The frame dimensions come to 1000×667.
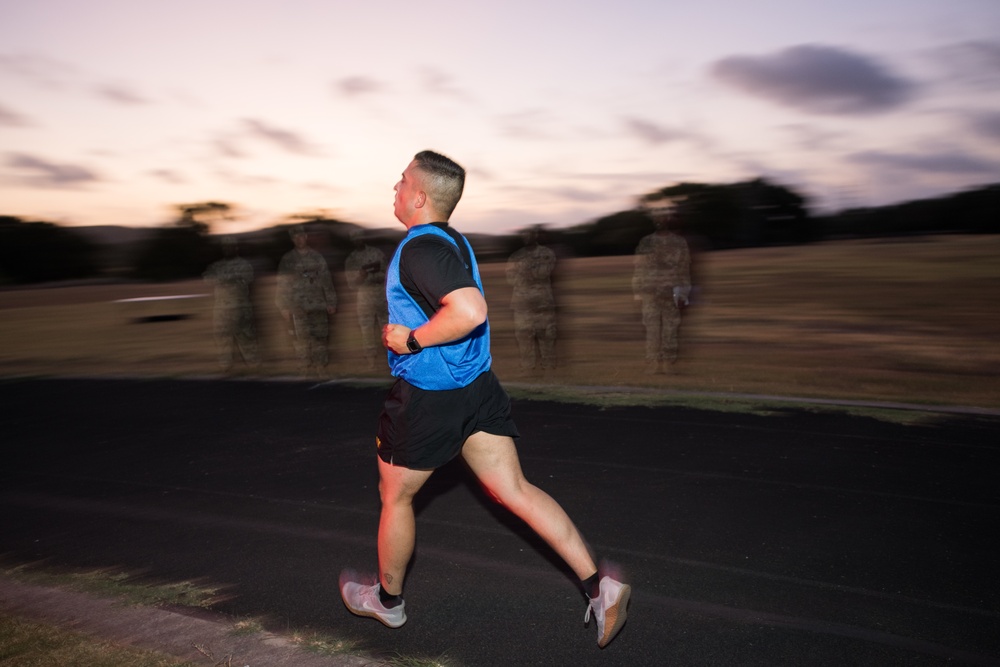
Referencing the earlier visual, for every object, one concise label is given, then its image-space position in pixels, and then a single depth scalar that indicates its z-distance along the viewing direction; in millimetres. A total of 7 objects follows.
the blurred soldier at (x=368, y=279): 10250
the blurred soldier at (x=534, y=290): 10203
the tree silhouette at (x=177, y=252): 59656
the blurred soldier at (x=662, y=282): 9406
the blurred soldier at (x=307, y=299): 10086
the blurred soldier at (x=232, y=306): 10766
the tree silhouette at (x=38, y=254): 62750
